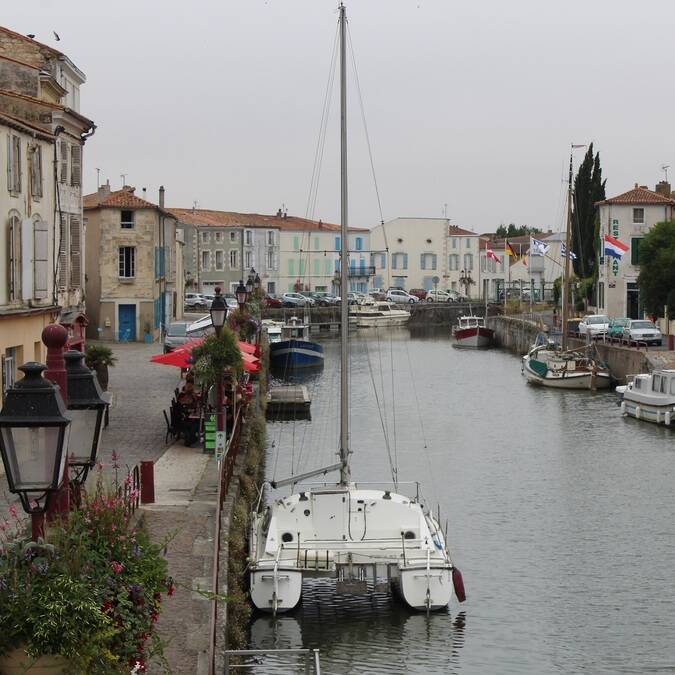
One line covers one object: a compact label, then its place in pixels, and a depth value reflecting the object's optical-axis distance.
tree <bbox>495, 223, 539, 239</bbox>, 194.07
